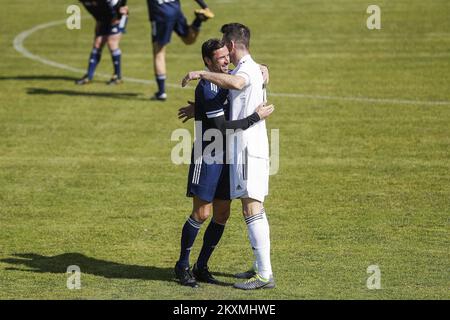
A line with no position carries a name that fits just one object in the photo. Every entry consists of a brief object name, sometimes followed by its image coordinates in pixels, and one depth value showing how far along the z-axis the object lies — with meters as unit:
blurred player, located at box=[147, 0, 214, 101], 20.98
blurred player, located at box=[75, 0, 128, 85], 22.42
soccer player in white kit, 10.90
